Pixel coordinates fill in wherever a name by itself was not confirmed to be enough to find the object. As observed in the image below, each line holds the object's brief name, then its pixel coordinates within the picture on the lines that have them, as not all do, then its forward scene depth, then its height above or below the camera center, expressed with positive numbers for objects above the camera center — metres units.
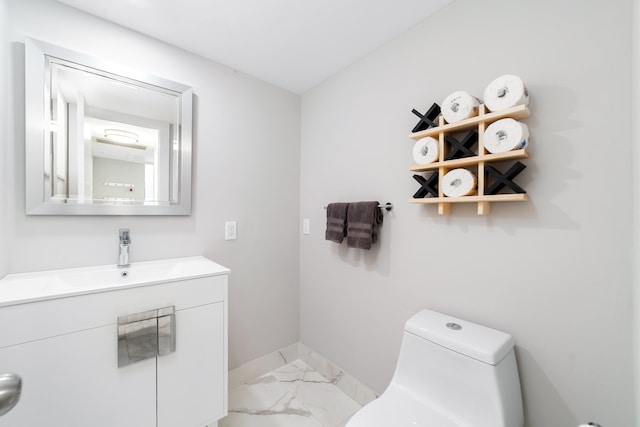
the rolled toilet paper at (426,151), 1.23 +0.30
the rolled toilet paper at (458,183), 1.11 +0.13
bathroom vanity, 0.93 -0.54
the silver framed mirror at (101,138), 1.23 +0.41
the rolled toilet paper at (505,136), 0.97 +0.30
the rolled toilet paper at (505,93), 0.97 +0.46
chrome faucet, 1.39 -0.19
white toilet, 0.95 -0.67
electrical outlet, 1.82 -0.12
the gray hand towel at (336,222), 1.69 -0.06
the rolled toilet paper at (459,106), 1.11 +0.47
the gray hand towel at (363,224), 1.53 -0.06
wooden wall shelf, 0.99 +0.22
